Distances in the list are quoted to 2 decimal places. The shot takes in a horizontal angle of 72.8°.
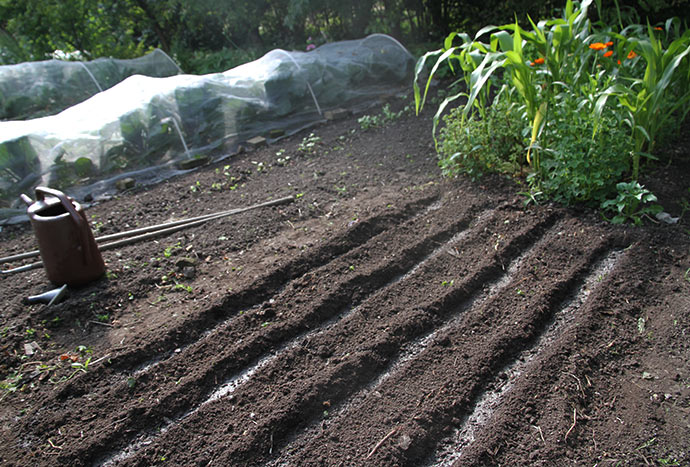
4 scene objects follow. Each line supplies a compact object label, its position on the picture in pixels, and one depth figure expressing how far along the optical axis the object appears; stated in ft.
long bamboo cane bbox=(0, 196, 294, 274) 9.52
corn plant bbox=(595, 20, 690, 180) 8.23
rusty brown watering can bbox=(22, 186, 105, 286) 8.03
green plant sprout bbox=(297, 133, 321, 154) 14.15
